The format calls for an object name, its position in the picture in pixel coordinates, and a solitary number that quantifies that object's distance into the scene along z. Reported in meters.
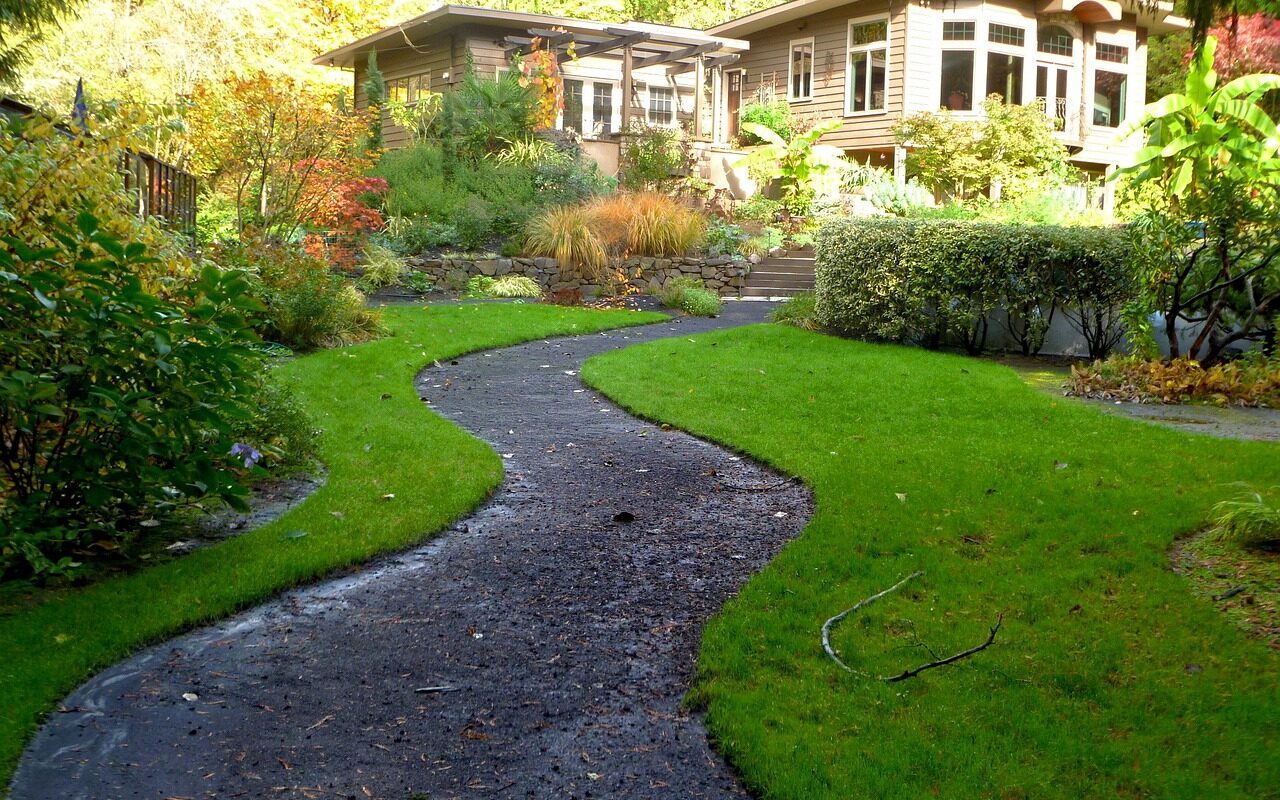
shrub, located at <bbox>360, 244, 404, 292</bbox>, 16.45
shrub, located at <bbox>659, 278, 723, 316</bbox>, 16.12
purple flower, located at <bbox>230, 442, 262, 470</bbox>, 5.30
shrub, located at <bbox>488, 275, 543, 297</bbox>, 16.80
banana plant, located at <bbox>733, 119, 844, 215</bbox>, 22.62
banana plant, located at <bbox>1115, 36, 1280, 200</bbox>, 14.47
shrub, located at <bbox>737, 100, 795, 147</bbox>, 26.50
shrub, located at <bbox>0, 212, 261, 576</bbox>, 4.21
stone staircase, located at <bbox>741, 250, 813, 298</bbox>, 18.42
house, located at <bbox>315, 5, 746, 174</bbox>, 24.64
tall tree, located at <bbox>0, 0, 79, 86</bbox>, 10.33
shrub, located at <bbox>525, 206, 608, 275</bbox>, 17.52
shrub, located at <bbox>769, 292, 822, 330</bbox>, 13.99
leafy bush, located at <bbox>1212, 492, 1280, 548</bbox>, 4.77
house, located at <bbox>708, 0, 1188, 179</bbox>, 24.91
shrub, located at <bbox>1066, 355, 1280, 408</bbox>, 8.76
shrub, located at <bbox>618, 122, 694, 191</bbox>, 21.92
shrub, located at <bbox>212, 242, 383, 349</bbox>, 10.84
